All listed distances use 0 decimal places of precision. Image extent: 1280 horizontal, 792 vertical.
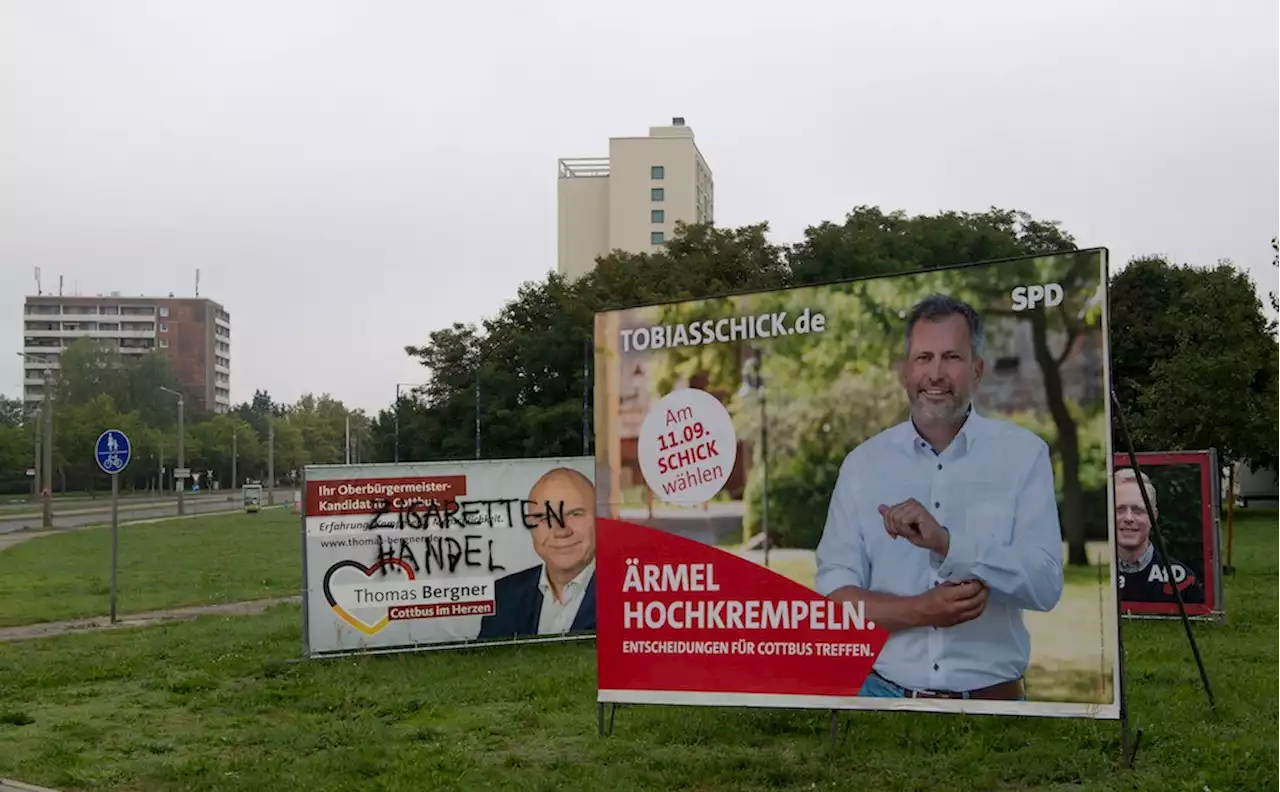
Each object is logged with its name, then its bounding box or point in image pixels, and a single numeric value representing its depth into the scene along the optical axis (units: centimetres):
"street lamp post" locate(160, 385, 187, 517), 6044
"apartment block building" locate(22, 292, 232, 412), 16062
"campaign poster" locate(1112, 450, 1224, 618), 1445
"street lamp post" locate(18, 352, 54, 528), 4969
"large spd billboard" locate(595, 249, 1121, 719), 711
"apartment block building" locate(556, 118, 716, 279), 10762
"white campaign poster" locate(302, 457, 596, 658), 1300
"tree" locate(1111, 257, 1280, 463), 3150
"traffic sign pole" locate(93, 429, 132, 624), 1750
